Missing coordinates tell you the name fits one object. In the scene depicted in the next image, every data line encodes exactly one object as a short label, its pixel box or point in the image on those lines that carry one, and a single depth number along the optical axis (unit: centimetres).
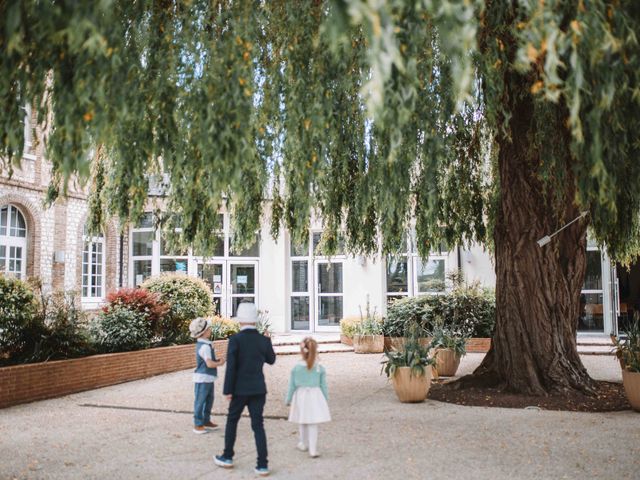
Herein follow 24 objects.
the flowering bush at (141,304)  1274
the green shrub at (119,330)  1184
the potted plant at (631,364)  830
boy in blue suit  550
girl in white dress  594
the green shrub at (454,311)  1582
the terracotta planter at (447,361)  1172
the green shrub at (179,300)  1374
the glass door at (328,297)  2036
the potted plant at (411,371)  902
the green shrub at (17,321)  977
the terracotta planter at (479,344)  1602
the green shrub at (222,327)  1484
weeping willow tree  393
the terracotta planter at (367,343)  1620
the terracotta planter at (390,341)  1472
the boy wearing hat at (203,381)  715
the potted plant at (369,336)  1622
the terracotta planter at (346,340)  1748
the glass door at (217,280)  2024
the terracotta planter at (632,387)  827
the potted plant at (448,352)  1164
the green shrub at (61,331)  1034
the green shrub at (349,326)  1702
